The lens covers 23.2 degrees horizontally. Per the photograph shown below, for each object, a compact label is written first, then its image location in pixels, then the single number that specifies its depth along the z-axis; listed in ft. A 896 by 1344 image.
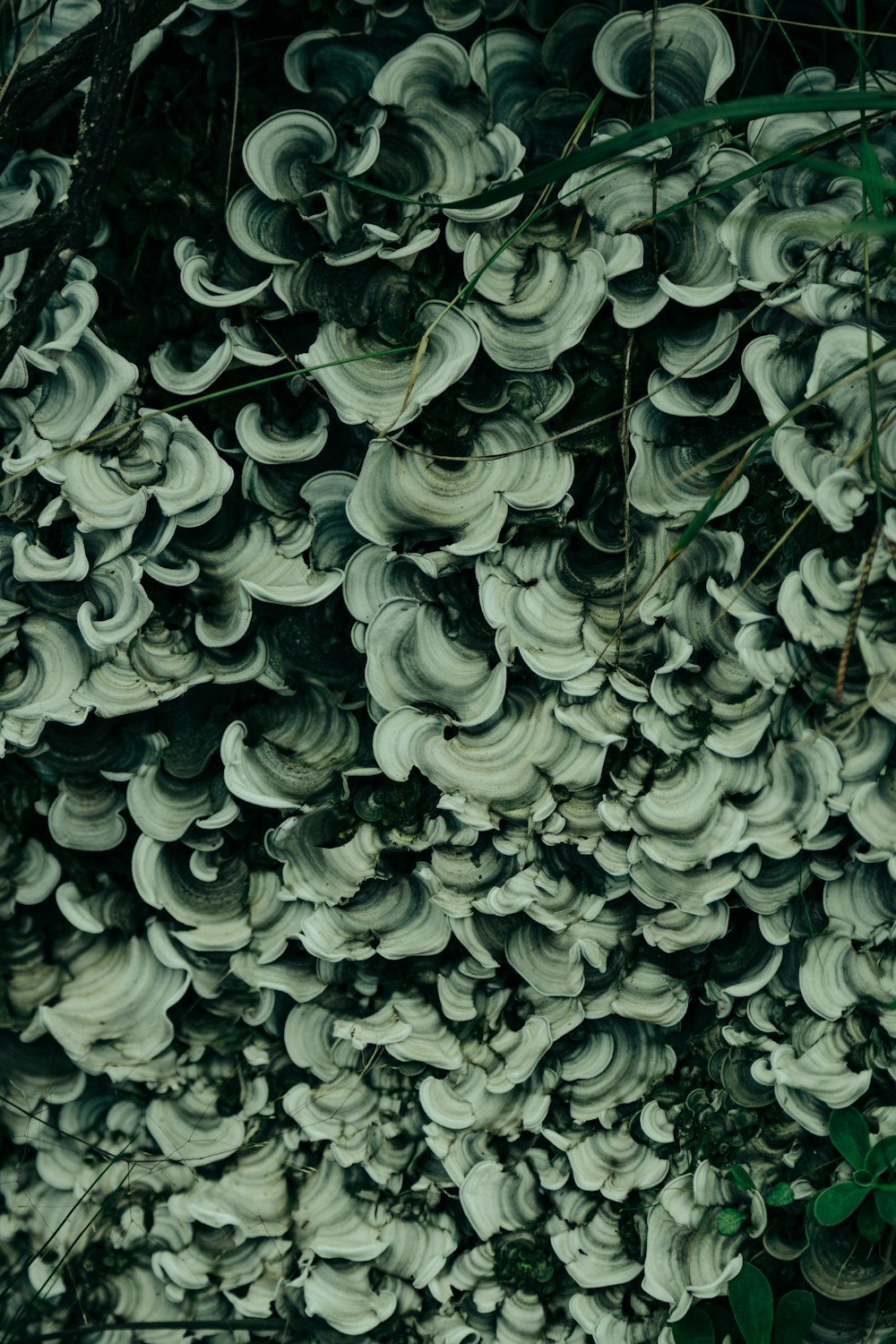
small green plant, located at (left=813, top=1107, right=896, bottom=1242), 2.23
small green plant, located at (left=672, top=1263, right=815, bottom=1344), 2.24
